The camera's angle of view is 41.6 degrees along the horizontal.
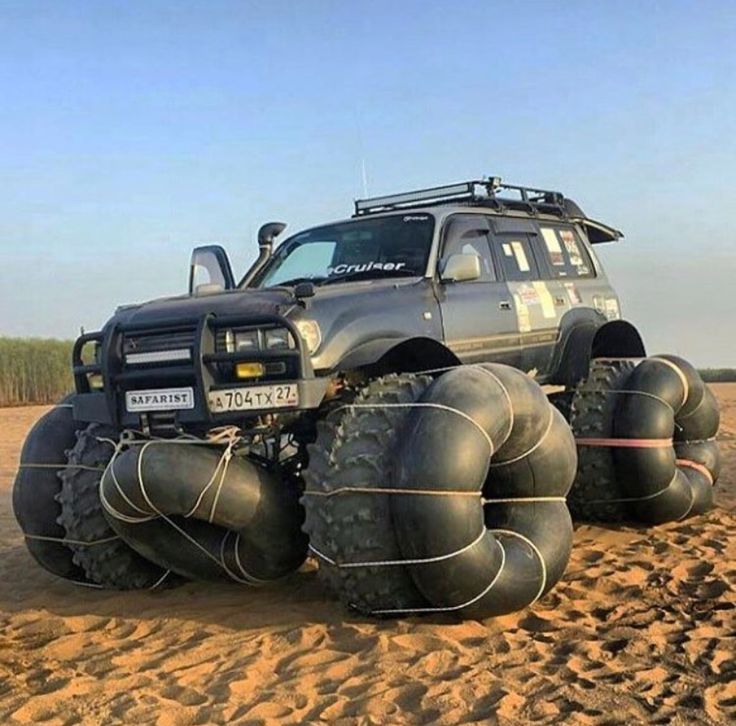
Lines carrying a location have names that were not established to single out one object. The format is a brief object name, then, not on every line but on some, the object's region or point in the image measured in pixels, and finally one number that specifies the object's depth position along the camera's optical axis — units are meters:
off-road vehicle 5.41
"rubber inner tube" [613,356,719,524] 8.09
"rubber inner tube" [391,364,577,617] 5.27
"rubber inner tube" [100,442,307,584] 5.55
